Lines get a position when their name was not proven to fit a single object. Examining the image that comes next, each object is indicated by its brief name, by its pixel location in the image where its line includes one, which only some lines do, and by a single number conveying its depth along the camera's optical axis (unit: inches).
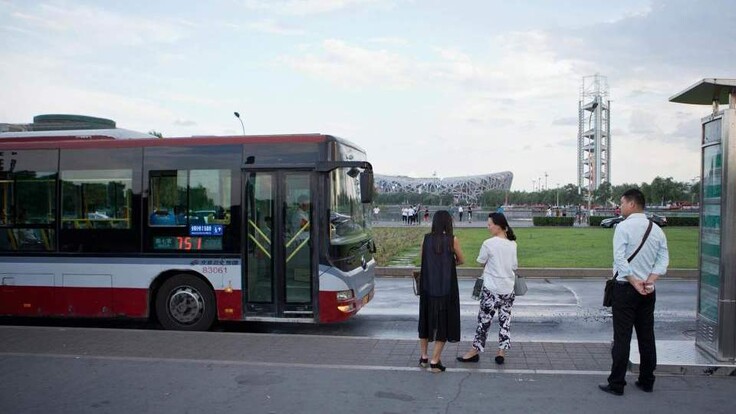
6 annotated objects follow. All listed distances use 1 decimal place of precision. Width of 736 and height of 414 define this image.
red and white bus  351.9
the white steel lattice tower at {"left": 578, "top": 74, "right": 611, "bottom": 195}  3663.9
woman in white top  269.7
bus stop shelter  255.0
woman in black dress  254.2
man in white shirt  224.5
